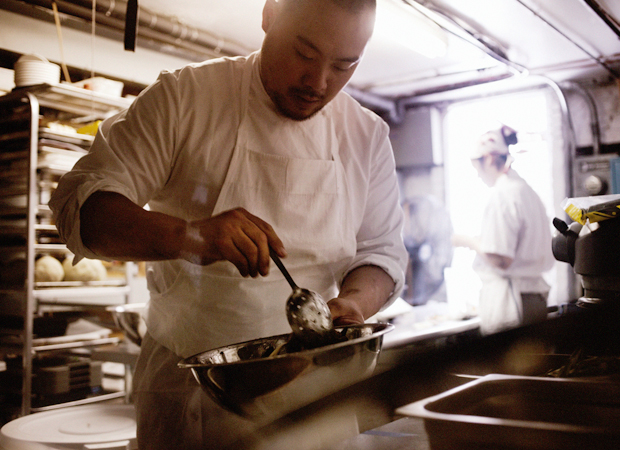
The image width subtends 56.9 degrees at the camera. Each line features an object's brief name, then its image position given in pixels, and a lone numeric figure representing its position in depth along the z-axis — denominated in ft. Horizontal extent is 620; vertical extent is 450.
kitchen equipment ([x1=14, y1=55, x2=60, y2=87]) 9.53
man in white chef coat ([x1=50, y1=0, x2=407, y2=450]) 3.26
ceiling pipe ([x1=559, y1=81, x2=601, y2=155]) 17.67
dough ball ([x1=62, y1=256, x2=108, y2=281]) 10.22
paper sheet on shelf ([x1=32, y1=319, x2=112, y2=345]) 9.65
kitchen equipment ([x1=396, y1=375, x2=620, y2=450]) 1.87
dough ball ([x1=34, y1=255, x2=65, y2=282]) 9.62
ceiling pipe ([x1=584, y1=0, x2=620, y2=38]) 12.76
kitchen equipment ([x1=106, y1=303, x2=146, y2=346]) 6.60
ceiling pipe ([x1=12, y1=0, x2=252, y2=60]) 9.91
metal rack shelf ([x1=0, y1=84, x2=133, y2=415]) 9.20
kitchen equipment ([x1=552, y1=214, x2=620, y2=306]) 4.21
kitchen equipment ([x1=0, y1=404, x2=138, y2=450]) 4.14
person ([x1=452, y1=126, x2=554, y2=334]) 11.69
